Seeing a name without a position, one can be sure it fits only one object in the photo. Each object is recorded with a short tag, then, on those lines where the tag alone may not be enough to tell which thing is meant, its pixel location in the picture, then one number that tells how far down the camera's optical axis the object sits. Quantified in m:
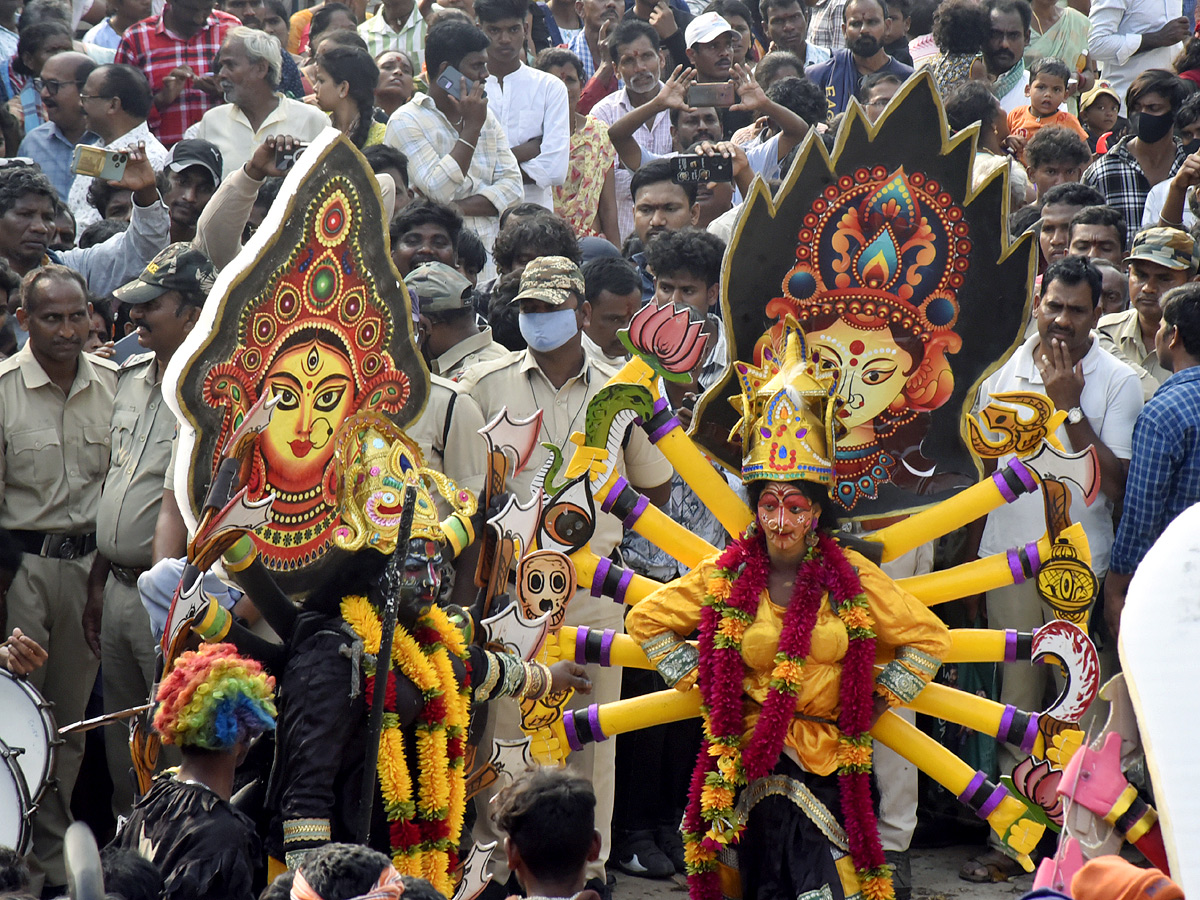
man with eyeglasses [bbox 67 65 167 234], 16.64
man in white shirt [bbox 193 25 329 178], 16.28
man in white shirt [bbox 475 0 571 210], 18.06
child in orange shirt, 19.75
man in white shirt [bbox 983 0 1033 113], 20.86
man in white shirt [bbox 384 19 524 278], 16.67
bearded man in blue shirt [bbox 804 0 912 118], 20.81
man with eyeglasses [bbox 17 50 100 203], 17.33
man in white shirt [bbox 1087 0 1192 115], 22.05
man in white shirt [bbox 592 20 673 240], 19.77
